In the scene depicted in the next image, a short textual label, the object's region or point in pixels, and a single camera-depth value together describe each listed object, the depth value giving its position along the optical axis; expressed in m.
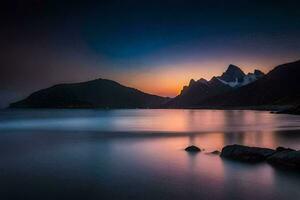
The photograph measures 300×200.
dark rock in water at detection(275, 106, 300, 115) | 128.75
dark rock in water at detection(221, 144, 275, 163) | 25.05
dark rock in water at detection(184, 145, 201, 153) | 31.42
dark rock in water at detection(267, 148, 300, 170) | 22.04
